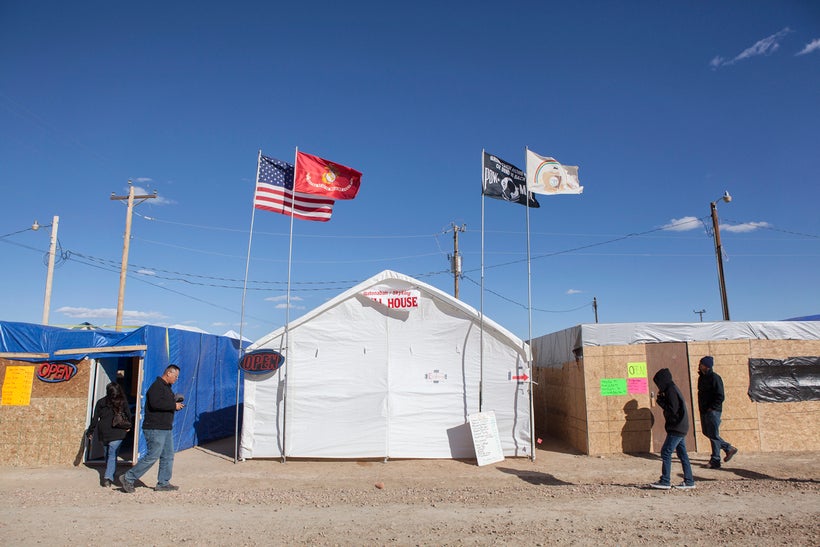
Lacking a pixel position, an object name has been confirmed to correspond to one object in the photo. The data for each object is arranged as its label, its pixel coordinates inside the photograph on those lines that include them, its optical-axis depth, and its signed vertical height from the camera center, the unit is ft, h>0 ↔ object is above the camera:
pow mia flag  37.93 +13.54
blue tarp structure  33.50 +0.39
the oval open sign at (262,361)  35.04 +0.13
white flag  38.29 +14.00
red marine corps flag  37.40 +13.41
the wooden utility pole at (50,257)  59.72 +12.34
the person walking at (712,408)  30.71 -2.36
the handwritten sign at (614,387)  35.78 -1.42
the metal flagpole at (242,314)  34.58 +3.27
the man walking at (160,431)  25.81 -3.39
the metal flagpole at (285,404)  34.40 -2.71
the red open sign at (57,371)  33.19 -0.64
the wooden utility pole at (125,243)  58.29 +13.44
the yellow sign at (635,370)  36.01 -0.21
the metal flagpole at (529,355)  34.41 +0.74
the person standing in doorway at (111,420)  28.22 -3.19
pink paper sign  35.83 -1.30
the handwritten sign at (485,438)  33.37 -4.69
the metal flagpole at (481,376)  34.78 -0.75
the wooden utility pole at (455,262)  78.23 +15.62
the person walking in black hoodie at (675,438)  25.18 -3.39
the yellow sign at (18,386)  33.12 -1.61
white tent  35.12 -1.12
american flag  36.83 +11.84
